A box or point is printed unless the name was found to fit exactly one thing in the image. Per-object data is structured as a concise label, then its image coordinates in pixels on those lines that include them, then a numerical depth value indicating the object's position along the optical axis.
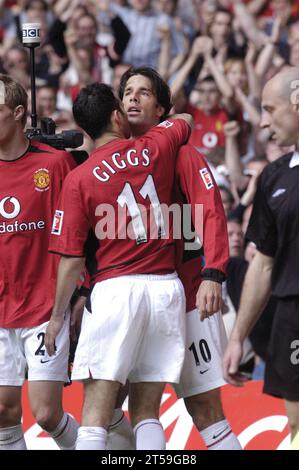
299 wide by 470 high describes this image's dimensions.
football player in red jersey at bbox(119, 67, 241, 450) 11.95
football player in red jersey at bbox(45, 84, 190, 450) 11.72
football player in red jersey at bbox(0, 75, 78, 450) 12.91
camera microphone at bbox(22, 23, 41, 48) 13.52
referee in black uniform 11.63
